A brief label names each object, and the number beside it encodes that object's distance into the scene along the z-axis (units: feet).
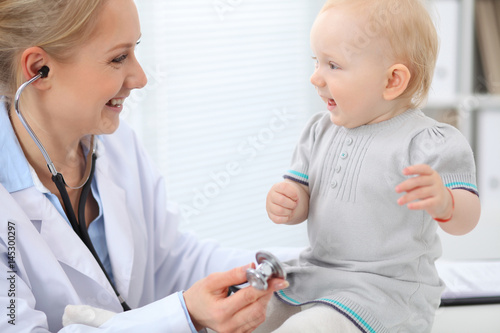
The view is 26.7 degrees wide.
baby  4.38
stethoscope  4.83
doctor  4.51
